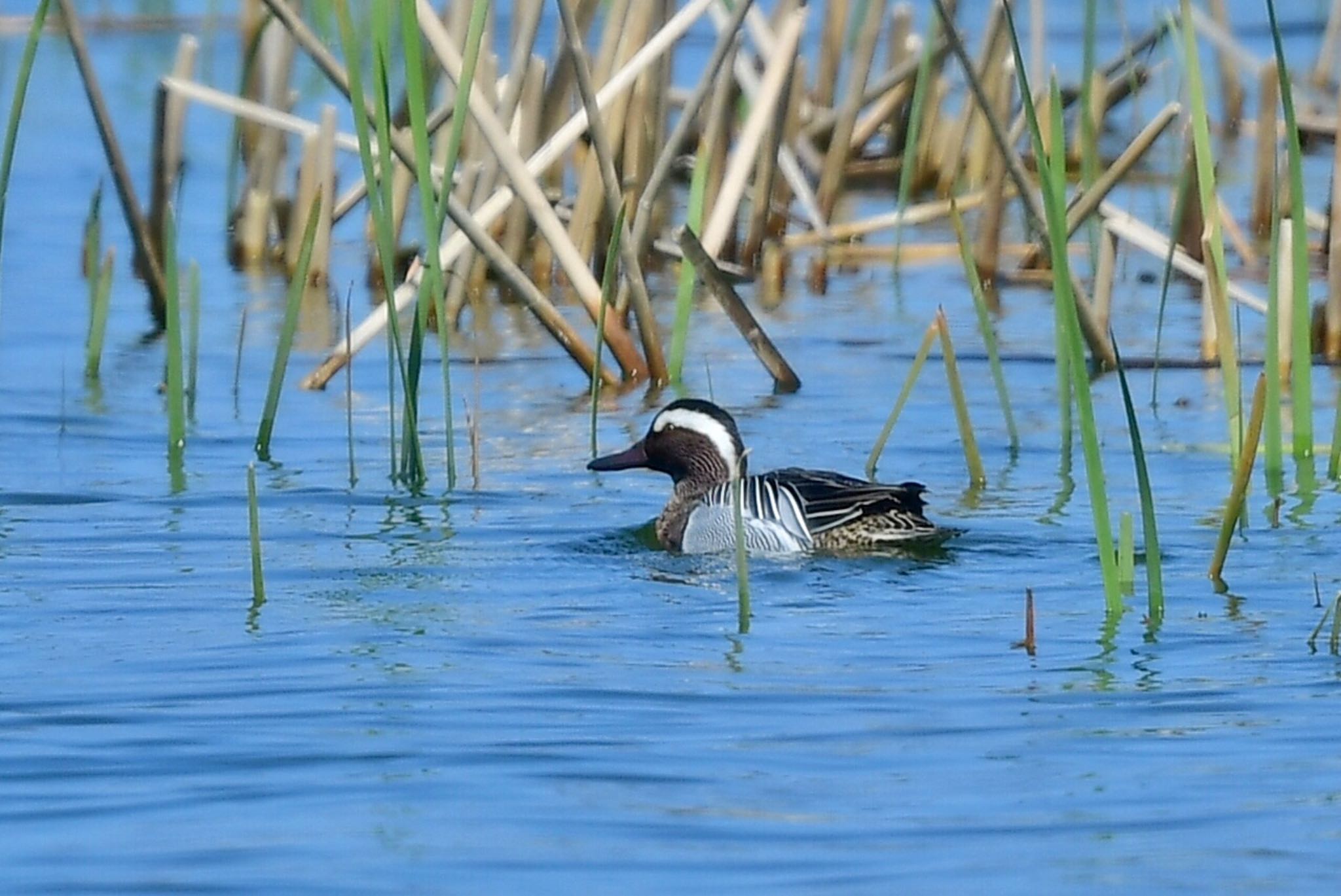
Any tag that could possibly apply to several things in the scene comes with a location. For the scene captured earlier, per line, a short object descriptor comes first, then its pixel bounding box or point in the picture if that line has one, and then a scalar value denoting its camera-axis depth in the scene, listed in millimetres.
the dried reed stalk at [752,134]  19156
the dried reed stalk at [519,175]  15531
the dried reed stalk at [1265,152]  22578
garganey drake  14047
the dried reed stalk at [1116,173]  16828
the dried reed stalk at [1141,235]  18453
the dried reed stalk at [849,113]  24703
